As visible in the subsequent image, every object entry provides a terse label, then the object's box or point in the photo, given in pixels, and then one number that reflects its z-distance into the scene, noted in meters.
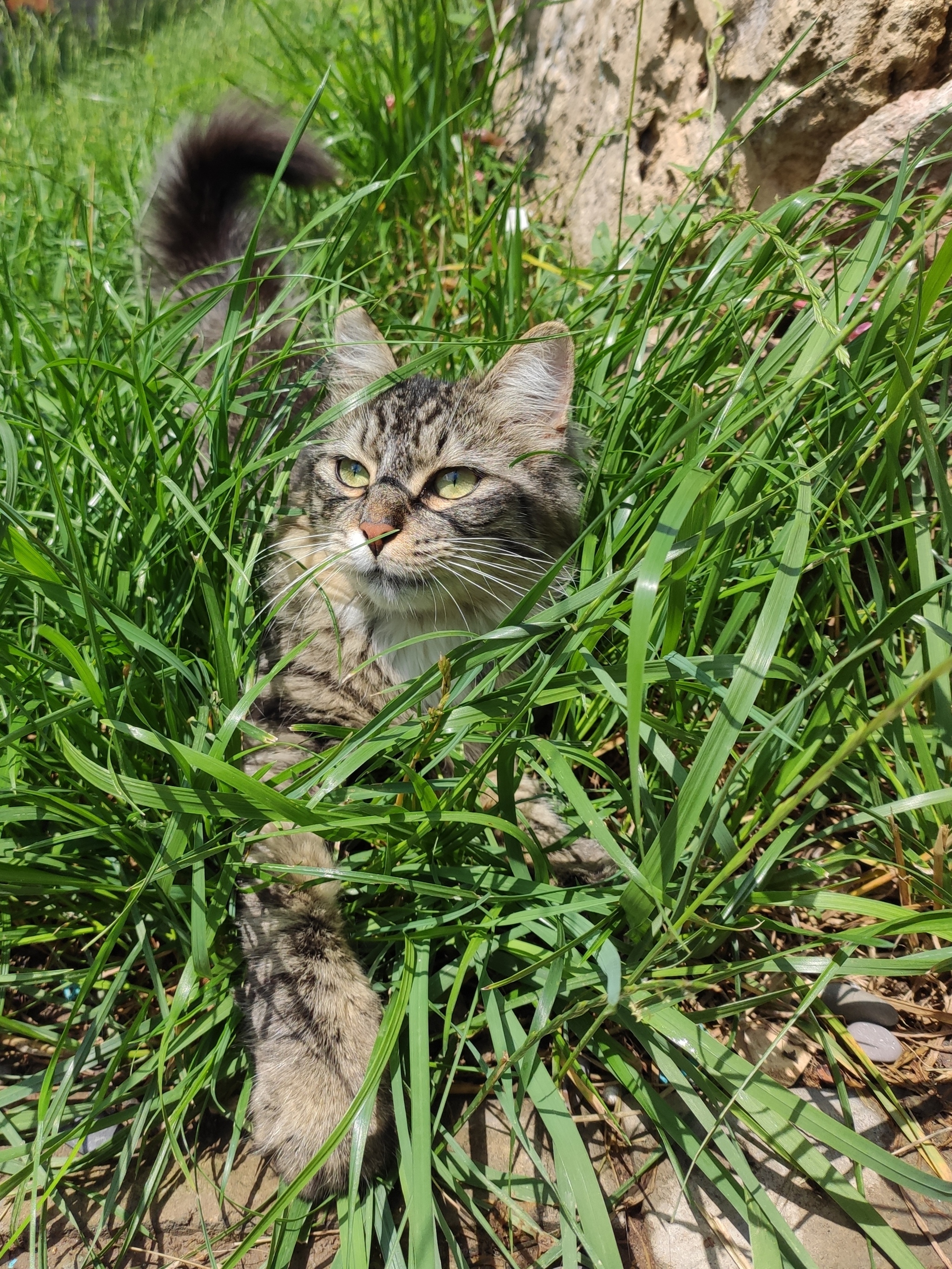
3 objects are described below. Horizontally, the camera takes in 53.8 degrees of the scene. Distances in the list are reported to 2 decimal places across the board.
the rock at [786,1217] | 0.24
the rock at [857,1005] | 0.28
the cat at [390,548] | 0.28
